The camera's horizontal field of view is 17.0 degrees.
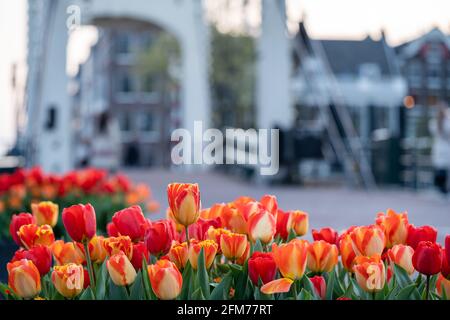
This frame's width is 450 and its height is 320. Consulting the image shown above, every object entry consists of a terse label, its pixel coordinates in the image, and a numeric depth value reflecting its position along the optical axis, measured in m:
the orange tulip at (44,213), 2.55
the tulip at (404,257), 2.11
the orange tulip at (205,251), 2.09
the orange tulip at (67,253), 2.22
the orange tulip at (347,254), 2.17
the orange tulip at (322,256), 2.13
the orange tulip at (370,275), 1.95
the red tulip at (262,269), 2.01
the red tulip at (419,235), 2.21
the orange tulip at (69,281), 1.96
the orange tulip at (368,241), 2.13
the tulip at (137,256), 2.12
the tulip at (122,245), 2.10
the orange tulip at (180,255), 2.10
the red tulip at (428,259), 1.99
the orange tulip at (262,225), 2.20
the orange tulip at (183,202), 2.10
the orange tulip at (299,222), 2.41
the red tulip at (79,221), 2.12
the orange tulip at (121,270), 1.99
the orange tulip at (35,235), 2.27
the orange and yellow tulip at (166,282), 1.89
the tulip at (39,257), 2.13
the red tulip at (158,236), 2.13
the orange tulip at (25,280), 1.98
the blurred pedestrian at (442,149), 13.71
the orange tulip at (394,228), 2.25
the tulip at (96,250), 2.19
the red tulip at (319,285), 2.05
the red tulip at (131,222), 2.22
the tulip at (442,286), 1.99
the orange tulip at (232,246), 2.13
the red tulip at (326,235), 2.29
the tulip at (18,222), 2.37
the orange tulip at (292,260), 1.99
